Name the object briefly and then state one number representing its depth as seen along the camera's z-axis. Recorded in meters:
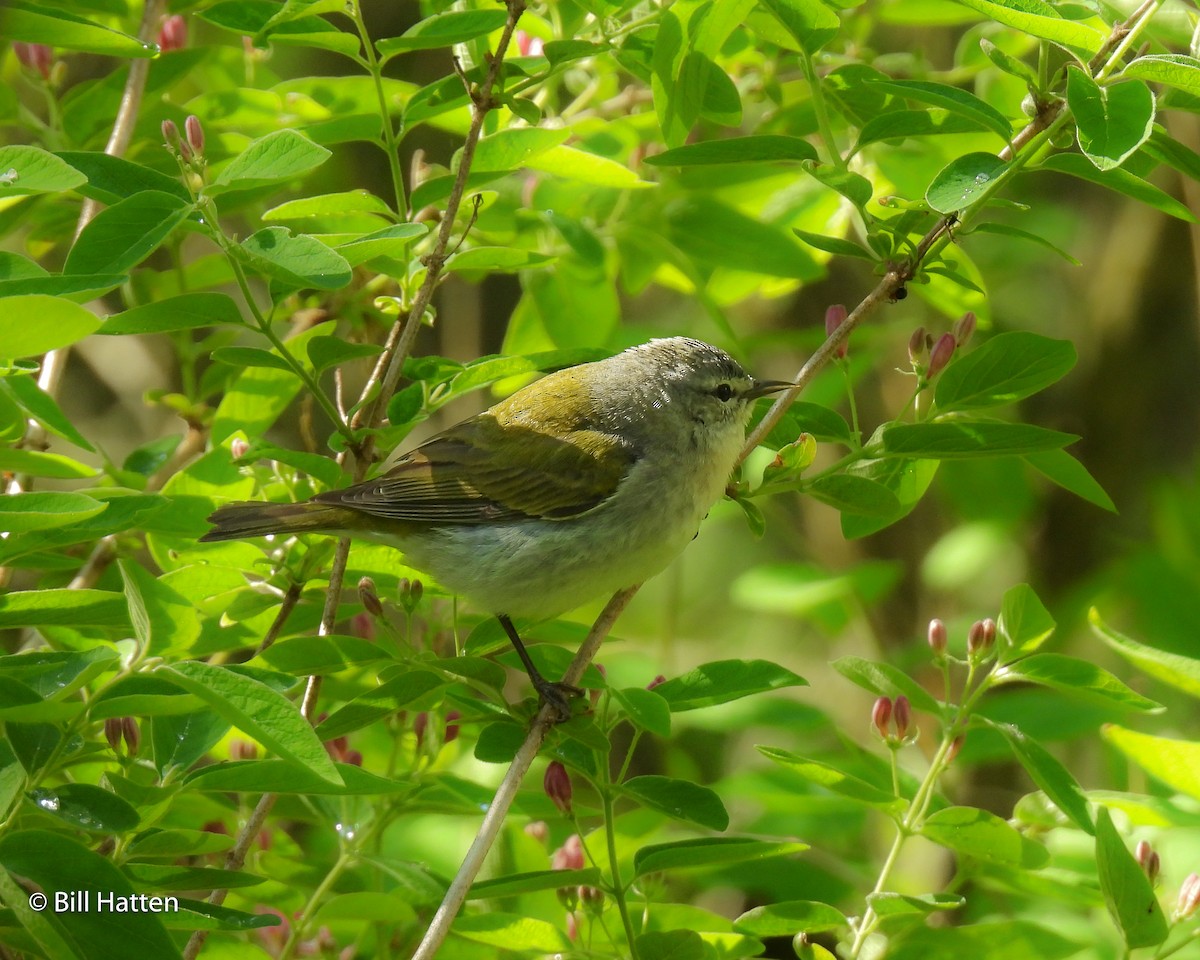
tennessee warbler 6.65
